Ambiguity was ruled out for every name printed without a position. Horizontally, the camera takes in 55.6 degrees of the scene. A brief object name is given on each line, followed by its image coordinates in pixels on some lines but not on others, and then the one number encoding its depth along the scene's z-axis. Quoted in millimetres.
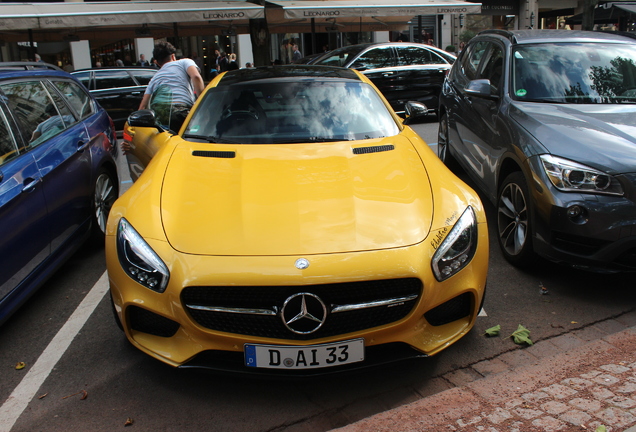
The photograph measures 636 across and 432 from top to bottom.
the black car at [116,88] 12641
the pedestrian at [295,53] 22734
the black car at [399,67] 12250
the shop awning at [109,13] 13388
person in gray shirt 6012
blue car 3666
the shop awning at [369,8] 15117
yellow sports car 2734
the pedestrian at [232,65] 18706
